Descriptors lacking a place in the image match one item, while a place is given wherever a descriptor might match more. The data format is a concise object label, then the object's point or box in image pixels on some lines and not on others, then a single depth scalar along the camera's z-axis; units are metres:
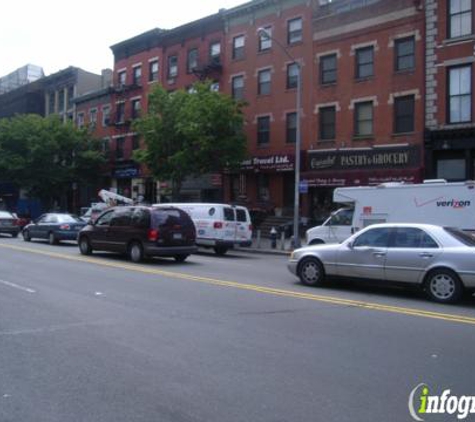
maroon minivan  16.86
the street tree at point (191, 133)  29.12
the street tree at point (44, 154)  41.56
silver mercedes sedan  10.18
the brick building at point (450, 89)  24.55
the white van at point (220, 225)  22.05
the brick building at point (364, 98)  26.59
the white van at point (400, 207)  16.73
